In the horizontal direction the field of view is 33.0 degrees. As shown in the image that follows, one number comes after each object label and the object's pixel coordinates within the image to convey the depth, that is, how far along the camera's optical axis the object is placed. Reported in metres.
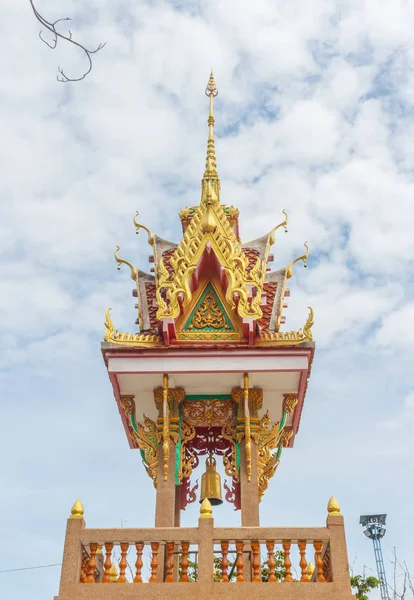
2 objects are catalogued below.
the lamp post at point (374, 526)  27.37
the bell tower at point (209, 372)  10.48
